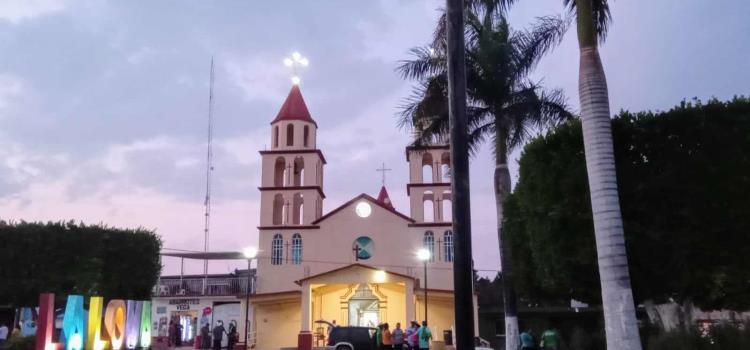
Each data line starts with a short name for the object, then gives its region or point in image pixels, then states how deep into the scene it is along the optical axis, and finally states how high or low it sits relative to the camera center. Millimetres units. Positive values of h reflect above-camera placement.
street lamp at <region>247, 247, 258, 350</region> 27242 +2627
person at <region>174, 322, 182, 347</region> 36156 -889
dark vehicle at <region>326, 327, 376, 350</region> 25188 -851
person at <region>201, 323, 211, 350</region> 33375 -987
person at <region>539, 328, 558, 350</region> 17766 -699
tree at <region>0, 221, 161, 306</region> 21675 +1963
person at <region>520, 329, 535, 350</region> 18406 -742
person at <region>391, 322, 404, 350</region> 22312 -771
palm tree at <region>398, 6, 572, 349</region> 20562 +6807
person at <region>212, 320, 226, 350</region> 27859 -783
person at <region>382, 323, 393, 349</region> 22125 -794
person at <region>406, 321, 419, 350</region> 22609 -770
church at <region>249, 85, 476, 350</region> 36250 +4107
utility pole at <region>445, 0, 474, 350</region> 5758 +1141
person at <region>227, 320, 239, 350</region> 33500 -999
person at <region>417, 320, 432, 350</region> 20453 -658
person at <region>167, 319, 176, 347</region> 34350 -869
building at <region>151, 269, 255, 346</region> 41719 +766
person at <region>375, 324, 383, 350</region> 23250 -766
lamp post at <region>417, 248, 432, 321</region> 29352 +2689
